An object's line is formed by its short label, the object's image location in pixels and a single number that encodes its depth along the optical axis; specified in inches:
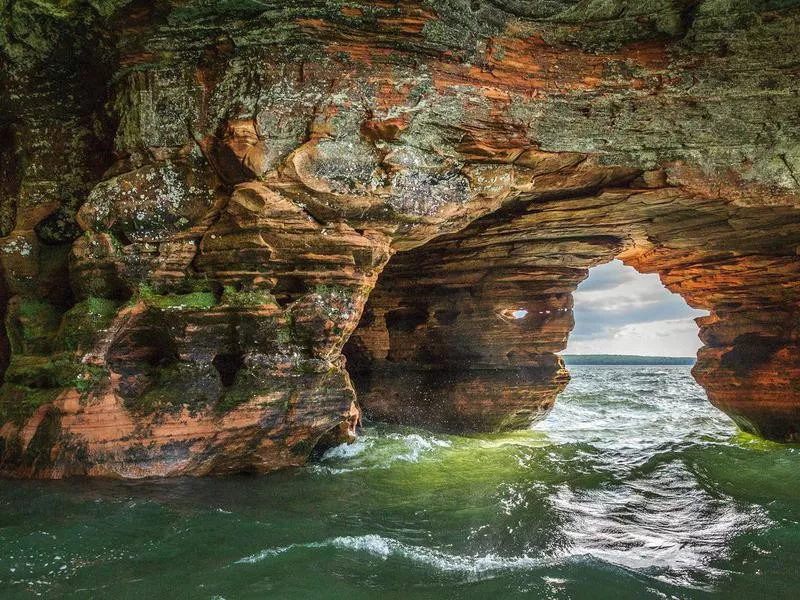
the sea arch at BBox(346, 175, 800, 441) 505.7
